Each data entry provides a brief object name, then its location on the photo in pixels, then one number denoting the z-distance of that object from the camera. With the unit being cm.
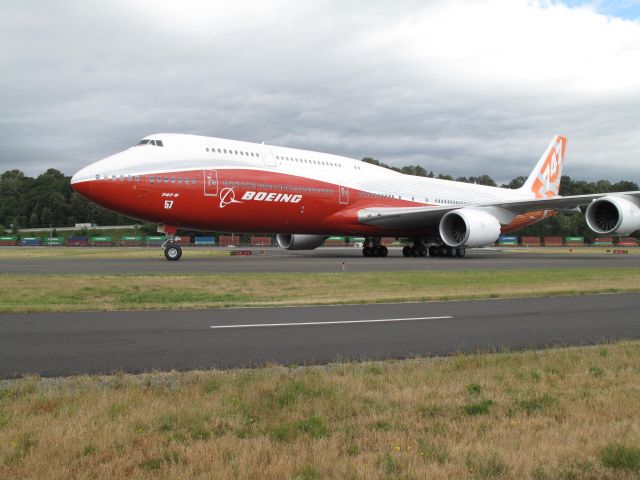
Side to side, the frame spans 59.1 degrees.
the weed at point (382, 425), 407
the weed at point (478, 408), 443
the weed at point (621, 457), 340
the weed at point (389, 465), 338
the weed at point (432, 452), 353
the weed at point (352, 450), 362
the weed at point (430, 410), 438
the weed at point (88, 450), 358
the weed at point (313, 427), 394
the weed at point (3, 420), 401
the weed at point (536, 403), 451
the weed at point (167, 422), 404
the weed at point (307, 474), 327
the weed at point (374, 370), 566
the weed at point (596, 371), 559
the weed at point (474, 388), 495
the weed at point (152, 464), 341
